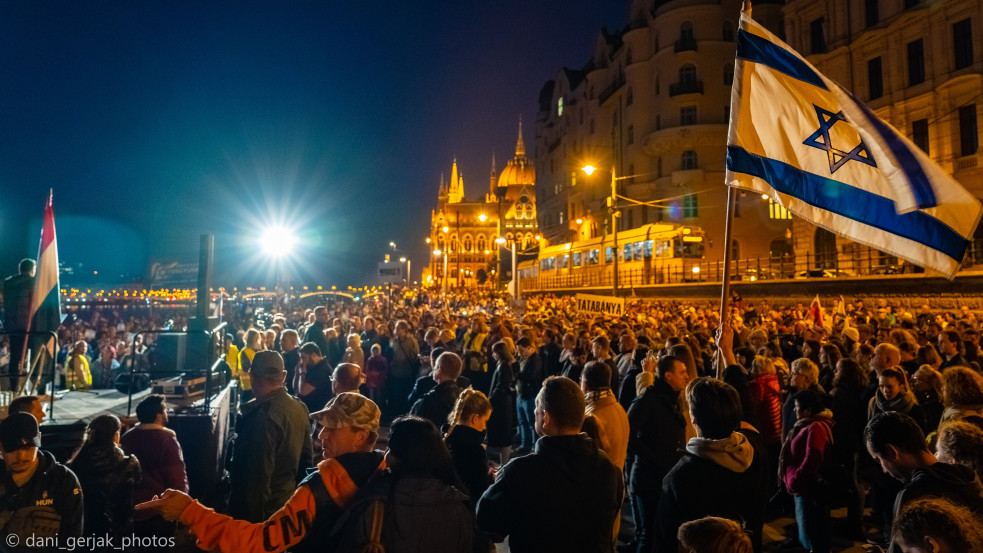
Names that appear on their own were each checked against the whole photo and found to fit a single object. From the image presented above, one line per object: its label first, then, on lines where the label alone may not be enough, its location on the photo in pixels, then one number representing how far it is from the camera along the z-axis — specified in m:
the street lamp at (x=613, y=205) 20.17
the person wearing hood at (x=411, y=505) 2.49
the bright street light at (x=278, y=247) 28.39
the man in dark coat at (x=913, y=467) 2.53
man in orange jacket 2.64
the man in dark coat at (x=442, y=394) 5.19
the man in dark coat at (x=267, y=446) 4.14
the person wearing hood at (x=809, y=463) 4.78
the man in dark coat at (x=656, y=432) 4.74
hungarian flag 7.33
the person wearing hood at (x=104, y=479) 3.86
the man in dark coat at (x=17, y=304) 7.52
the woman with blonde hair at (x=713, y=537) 2.16
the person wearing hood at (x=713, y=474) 3.02
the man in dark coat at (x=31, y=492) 3.29
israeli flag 4.54
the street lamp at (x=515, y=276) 24.08
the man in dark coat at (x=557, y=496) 2.88
